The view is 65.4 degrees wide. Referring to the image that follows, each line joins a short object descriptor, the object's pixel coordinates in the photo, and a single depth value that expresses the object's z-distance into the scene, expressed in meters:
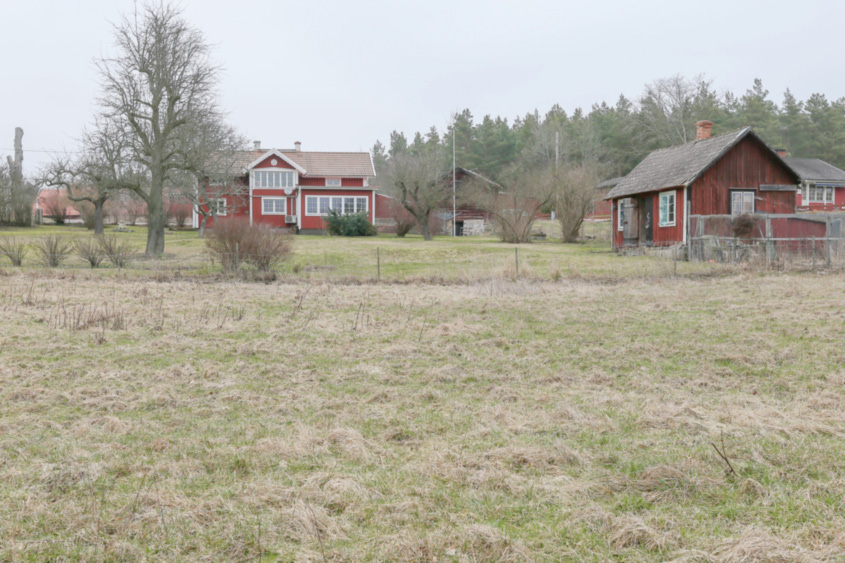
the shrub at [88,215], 46.88
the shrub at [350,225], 43.28
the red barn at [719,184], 25.80
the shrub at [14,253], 21.05
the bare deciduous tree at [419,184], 40.25
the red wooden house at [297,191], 46.50
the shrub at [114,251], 21.12
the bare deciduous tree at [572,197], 35.31
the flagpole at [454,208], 46.17
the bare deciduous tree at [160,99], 27.62
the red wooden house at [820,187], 52.31
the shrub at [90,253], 20.72
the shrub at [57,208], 55.72
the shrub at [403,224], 42.28
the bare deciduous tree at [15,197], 45.53
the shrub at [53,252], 21.12
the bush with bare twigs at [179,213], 51.28
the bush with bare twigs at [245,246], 18.94
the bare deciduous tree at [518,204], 35.81
